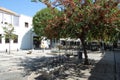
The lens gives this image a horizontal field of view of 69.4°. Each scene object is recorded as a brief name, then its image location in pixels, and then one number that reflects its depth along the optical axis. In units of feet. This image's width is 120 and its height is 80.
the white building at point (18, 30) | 52.14
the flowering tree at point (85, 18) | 17.76
